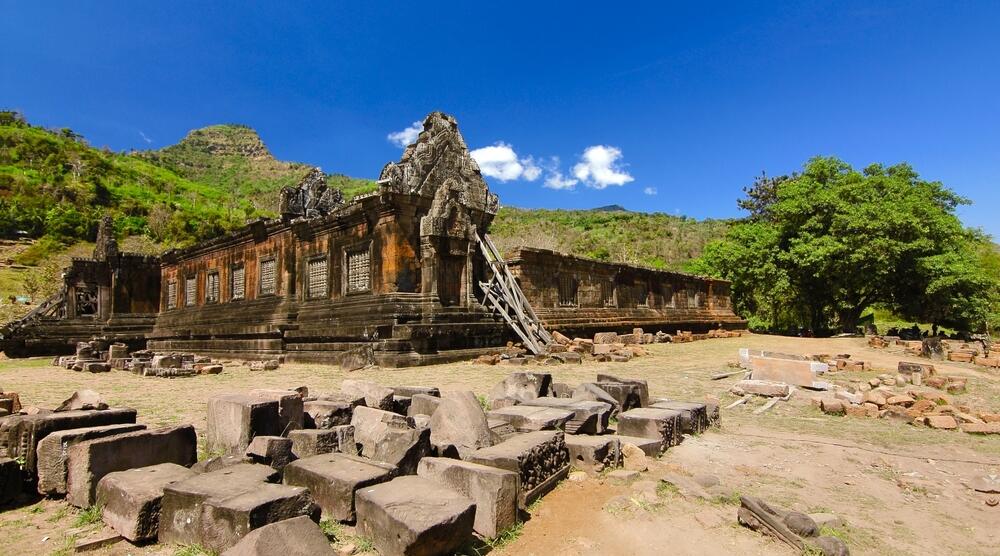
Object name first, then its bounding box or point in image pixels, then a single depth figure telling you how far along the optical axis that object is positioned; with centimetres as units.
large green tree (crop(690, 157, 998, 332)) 2200
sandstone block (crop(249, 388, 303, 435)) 471
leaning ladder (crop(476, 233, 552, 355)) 1426
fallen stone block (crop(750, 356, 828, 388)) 893
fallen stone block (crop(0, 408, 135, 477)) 411
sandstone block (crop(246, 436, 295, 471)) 389
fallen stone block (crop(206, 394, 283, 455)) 441
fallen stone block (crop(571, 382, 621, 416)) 635
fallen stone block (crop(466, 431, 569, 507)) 388
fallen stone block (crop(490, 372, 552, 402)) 683
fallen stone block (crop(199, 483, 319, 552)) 288
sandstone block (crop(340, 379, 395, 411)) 564
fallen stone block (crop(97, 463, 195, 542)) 324
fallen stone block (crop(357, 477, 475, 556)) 285
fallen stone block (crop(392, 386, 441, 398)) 625
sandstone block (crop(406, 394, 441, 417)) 548
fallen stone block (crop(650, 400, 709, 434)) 578
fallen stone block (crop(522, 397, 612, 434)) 537
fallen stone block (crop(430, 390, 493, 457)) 450
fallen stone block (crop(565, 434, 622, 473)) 461
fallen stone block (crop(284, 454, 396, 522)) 334
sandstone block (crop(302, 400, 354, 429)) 493
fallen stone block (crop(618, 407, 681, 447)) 526
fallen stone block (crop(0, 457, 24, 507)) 381
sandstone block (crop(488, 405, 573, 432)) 507
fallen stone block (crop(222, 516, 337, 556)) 259
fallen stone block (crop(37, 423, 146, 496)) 388
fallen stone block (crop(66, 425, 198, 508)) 371
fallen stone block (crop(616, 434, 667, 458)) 500
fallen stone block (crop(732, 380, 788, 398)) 814
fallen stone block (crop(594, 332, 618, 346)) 1698
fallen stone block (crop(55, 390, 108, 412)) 581
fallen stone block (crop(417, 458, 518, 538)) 339
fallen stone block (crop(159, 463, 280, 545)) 307
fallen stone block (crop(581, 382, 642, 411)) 656
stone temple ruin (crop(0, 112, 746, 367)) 1355
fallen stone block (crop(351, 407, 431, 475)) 393
